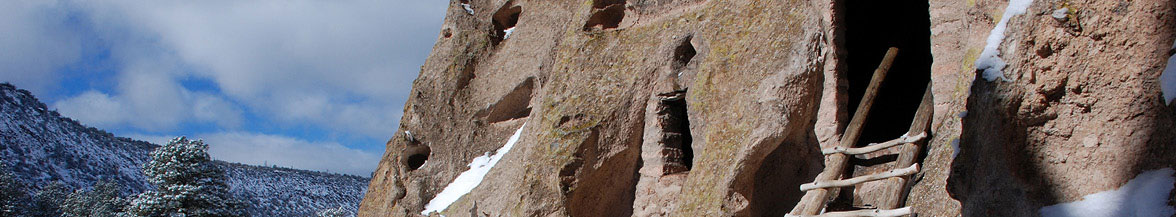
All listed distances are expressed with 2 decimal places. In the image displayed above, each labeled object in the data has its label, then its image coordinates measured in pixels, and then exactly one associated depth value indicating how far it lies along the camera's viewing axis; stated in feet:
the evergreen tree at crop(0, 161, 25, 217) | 125.30
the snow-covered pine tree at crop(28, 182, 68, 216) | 164.25
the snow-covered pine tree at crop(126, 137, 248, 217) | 83.82
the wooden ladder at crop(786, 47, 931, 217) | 24.04
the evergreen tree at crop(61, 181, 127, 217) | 149.69
